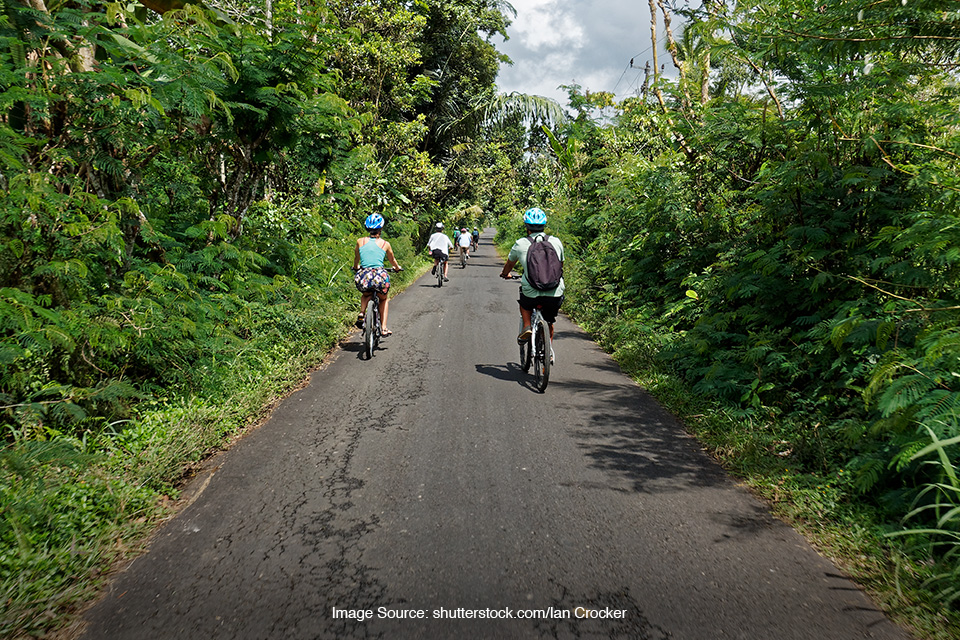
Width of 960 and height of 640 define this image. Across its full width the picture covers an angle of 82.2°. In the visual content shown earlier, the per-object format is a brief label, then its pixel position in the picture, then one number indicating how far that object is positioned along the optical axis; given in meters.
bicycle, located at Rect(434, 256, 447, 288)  16.20
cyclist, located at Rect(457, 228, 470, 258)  23.09
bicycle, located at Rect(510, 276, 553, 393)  6.32
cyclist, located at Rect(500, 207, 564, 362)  6.55
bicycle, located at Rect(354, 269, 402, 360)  7.72
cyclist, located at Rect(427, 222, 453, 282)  15.99
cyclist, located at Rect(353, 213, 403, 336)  7.77
